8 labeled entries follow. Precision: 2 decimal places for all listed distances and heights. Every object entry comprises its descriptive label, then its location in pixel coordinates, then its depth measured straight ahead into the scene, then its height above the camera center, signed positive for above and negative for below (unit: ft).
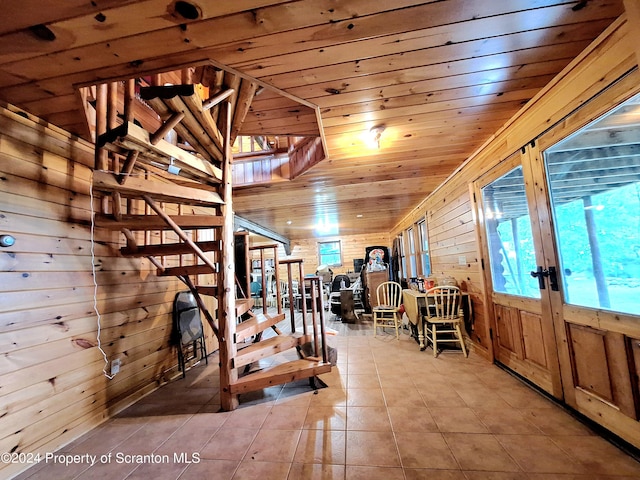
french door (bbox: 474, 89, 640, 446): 4.48 -0.38
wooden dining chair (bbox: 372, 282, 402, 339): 12.95 -2.62
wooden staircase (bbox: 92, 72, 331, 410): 5.12 +1.88
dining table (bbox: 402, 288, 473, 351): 10.51 -2.22
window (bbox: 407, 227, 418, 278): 19.49 +0.35
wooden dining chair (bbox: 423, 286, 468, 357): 9.90 -2.41
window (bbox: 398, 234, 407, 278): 22.88 -0.09
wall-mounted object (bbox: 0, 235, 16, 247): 4.79 +0.83
